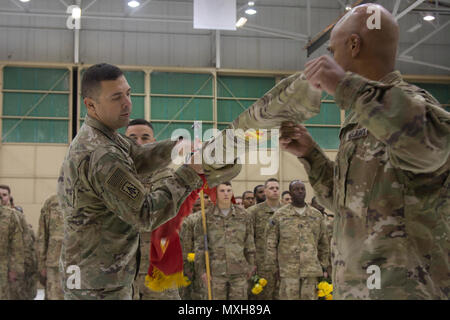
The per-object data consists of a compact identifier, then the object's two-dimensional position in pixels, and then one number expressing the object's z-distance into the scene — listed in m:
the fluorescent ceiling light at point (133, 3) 15.62
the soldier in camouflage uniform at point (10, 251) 7.44
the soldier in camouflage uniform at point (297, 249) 7.97
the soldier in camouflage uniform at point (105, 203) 2.40
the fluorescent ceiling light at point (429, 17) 15.93
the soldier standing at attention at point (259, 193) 10.33
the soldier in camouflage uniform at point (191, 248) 7.95
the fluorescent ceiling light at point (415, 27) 16.28
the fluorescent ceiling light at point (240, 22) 15.09
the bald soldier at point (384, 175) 1.61
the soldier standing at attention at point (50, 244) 8.21
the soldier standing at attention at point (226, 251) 7.85
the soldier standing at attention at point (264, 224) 8.93
